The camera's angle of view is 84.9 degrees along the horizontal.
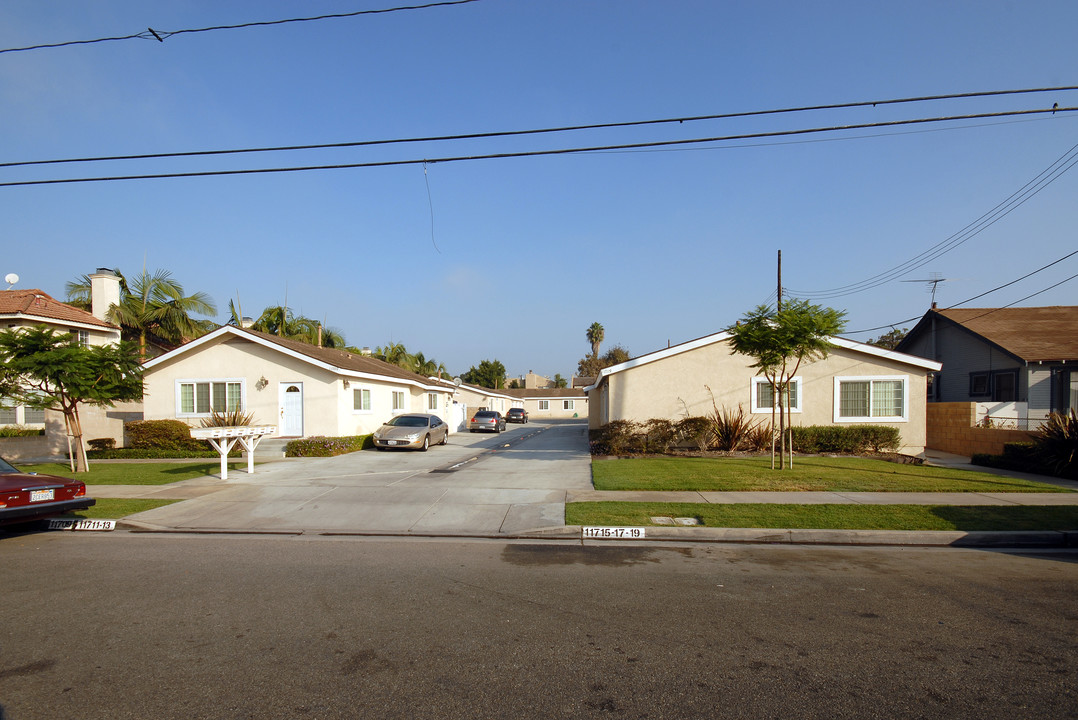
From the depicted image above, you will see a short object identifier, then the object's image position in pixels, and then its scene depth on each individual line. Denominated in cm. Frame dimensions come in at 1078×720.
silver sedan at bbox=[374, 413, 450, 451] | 2083
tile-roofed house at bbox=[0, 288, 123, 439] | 2120
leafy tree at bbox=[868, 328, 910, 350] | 5215
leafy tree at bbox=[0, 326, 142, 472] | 1491
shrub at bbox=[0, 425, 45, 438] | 2095
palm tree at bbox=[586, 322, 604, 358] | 8656
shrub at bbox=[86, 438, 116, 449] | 2114
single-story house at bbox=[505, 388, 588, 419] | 6569
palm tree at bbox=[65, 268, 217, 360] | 2591
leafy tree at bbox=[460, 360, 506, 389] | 8338
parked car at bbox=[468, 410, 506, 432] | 3466
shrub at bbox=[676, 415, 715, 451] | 1798
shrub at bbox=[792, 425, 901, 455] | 1797
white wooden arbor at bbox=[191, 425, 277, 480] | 1371
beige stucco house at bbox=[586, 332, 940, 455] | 1861
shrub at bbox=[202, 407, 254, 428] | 1858
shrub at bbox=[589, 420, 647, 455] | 1784
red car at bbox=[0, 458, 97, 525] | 811
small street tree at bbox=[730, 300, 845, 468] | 1349
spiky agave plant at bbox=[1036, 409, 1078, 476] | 1370
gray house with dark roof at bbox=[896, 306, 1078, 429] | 1998
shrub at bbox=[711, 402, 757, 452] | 1798
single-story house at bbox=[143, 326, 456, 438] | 2084
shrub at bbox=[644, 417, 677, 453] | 1784
